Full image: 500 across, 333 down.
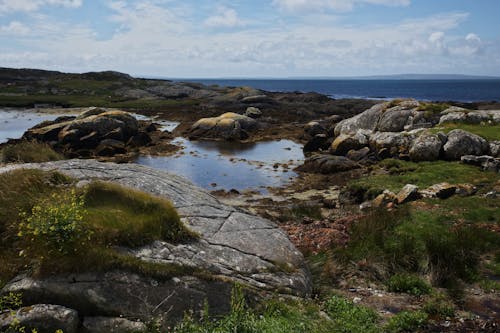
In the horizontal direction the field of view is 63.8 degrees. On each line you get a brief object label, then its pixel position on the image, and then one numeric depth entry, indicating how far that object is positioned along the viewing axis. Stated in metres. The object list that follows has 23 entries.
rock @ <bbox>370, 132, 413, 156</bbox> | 35.44
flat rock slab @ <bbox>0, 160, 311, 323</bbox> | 7.89
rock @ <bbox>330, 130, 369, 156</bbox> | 40.44
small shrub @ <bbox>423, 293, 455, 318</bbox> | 9.75
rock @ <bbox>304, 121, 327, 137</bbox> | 53.00
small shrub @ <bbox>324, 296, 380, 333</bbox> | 8.87
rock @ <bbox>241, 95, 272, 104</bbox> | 84.44
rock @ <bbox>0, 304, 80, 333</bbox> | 7.21
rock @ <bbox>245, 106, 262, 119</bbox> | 69.38
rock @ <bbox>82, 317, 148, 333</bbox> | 7.62
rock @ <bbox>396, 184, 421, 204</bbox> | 21.19
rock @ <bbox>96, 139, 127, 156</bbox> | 41.88
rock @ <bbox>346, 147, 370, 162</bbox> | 37.22
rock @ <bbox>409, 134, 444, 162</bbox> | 31.87
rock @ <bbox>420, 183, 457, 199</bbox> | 21.78
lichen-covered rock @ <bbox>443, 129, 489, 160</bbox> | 31.11
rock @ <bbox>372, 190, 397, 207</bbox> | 21.41
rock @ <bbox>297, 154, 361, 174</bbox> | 34.16
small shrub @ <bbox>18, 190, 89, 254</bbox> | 8.13
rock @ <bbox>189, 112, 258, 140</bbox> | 53.81
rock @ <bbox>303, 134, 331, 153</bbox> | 44.91
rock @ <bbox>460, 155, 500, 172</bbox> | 27.20
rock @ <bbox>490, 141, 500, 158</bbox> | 31.07
